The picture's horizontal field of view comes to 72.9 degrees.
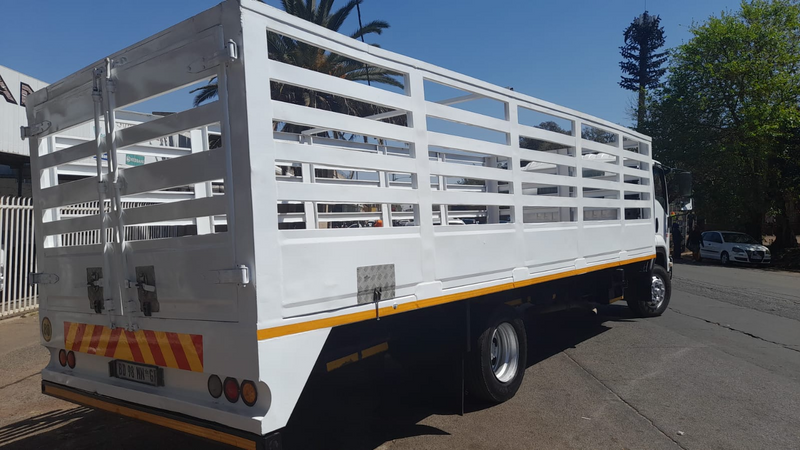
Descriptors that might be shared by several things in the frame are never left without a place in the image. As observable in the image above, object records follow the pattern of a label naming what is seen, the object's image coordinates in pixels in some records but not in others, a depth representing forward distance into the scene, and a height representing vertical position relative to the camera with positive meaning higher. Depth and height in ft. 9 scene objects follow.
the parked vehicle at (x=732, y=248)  69.92 -5.38
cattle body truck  9.40 -0.40
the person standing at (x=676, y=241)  81.46 -4.67
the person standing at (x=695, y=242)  80.43 -4.82
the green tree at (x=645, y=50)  141.79 +42.93
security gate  28.91 -0.72
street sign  17.29 +2.50
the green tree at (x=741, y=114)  75.87 +14.19
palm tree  46.37 +15.12
